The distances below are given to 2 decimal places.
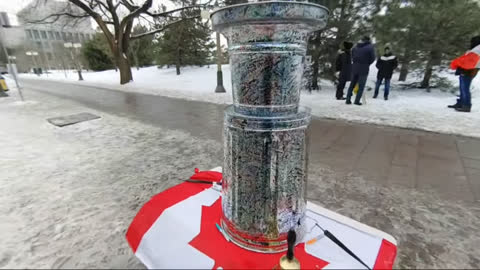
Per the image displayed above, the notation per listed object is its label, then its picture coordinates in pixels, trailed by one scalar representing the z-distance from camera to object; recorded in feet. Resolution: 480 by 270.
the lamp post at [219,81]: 32.01
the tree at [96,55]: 101.65
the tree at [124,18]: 40.98
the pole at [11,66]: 26.54
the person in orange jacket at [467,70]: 16.30
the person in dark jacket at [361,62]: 20.06
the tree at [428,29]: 20.79
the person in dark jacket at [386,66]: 22.00
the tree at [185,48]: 66.74
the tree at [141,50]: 78.35
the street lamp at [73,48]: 83.50
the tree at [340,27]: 24.38
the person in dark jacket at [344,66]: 23.15
